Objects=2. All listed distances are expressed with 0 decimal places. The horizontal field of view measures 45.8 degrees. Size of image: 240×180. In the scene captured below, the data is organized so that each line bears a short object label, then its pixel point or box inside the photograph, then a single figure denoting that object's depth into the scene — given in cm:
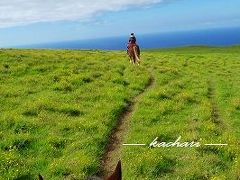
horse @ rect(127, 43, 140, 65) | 2940
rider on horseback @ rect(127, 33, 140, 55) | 2953
